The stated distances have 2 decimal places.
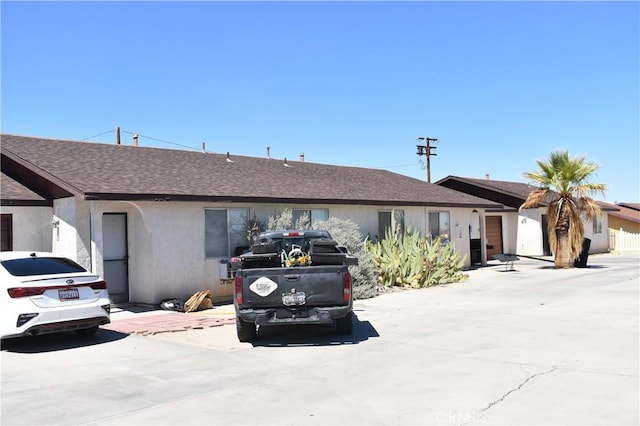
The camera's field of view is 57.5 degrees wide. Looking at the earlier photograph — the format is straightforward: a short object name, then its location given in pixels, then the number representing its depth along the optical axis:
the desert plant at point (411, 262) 18.09
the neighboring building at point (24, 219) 14.15
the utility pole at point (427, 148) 42.81
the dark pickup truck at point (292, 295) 9.33
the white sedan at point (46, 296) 8.84
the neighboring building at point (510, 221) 31.52
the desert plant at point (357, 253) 15.85
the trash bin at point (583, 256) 23.72
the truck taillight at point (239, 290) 9.39
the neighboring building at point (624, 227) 36.78
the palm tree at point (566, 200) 22.71
